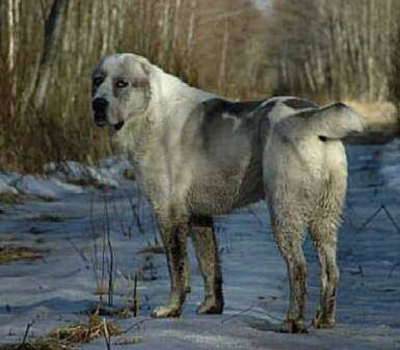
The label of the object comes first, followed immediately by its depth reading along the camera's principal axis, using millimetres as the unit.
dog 8320
